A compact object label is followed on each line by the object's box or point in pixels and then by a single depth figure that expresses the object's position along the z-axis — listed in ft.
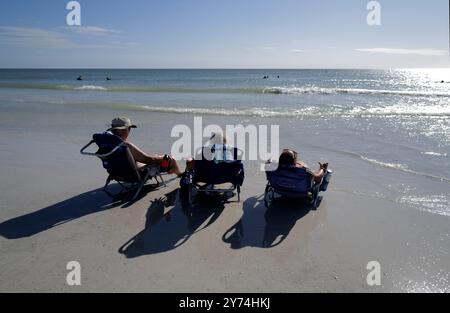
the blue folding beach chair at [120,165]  18.49
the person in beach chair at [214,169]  18.57
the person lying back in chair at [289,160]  17.88
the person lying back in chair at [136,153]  19.53
